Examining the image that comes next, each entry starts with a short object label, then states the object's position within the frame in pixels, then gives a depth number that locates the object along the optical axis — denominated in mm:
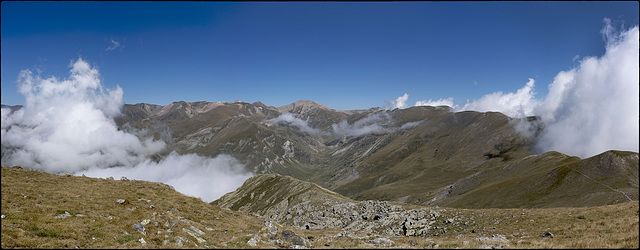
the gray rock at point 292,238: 27812
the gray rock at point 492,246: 23266
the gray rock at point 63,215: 27477
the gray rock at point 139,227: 27406
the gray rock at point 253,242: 26312
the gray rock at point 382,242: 27422
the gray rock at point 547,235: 29694
